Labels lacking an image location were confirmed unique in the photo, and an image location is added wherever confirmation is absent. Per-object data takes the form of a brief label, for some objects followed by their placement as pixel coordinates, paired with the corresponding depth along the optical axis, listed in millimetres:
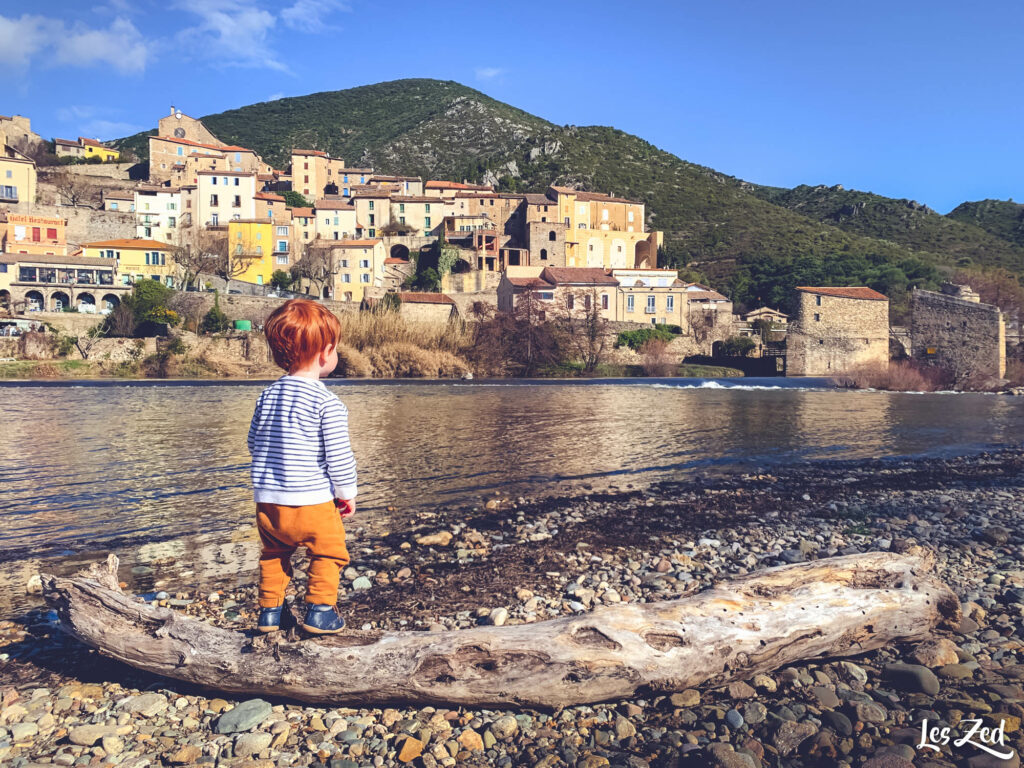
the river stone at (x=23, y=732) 3152
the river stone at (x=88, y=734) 3104
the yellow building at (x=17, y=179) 62250
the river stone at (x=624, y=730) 3199
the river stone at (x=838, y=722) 3219
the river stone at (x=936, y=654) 3799
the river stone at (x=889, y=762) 2917
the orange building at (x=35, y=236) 54969
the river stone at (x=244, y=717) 3225
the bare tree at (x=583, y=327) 52209
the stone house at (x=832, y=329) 48719
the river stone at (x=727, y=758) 2934
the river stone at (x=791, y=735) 3115
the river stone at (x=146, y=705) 3367
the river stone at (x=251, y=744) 3053
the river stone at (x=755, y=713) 3331
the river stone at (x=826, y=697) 3445
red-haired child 3287
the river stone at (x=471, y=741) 3121
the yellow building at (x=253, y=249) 62125
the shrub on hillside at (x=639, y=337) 54656
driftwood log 3316
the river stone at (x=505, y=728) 3215
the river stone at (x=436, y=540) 6703
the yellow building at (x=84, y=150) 81262
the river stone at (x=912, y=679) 3555
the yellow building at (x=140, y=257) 57312
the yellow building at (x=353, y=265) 60625
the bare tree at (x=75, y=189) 68562
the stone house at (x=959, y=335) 34688
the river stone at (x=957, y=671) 3680
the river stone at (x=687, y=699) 3445
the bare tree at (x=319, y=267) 60500
